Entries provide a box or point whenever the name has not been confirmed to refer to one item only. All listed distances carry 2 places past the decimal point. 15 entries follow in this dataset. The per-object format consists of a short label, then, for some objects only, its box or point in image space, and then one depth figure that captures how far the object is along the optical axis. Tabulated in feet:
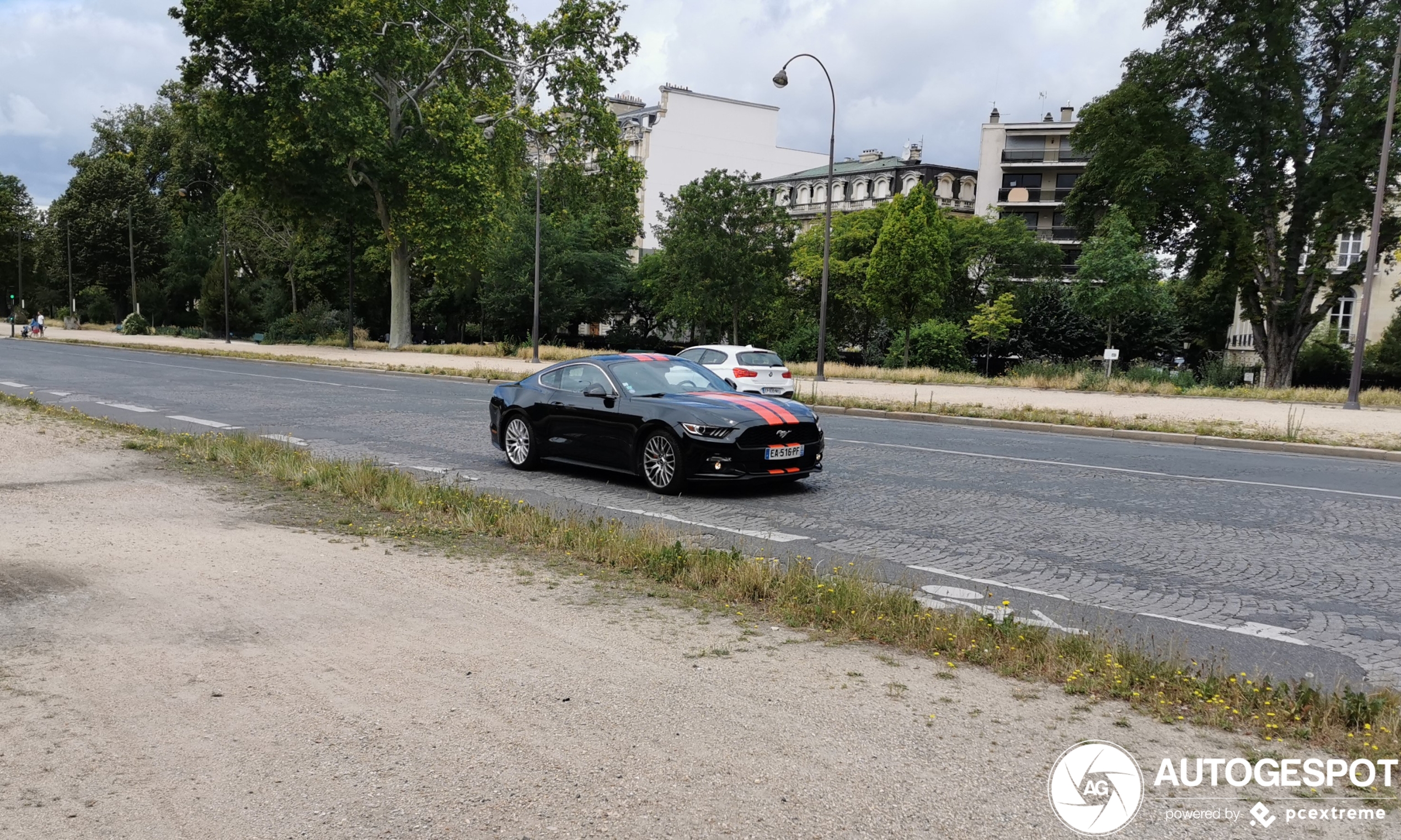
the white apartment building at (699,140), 291.38
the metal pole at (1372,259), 74.13
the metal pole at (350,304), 150.51
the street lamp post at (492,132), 138.31
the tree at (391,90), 132.16
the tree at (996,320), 148.36
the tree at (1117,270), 121.39
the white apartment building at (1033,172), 267.59
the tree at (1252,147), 115.85
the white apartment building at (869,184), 256.32
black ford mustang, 32.86
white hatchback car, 77.05
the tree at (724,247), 157.17
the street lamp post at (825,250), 94.63
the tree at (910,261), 136.15
